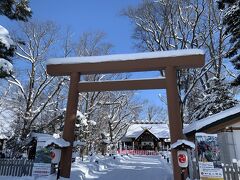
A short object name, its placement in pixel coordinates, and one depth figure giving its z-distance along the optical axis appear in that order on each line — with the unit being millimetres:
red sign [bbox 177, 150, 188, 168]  6381
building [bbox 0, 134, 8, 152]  19301
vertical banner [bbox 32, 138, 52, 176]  6635
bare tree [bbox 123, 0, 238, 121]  15409
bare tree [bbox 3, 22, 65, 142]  16133
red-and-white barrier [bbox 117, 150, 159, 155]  30083
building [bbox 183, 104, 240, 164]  8580
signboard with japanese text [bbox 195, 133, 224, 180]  6170
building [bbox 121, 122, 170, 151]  32590
